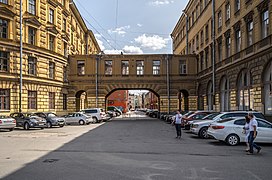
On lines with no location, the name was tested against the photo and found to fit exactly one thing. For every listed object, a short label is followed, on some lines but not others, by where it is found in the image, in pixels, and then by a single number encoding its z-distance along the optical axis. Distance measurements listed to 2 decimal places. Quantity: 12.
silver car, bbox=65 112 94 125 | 37.91
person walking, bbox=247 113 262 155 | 12.87
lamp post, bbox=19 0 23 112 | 34.62
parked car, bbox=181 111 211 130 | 24.86
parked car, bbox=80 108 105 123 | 42.06
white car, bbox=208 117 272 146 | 16.09
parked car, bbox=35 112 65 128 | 31.78
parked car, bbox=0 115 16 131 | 26.22
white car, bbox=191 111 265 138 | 19.31
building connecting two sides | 27.69
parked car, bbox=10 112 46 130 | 29.09
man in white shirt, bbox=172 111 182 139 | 19.95
